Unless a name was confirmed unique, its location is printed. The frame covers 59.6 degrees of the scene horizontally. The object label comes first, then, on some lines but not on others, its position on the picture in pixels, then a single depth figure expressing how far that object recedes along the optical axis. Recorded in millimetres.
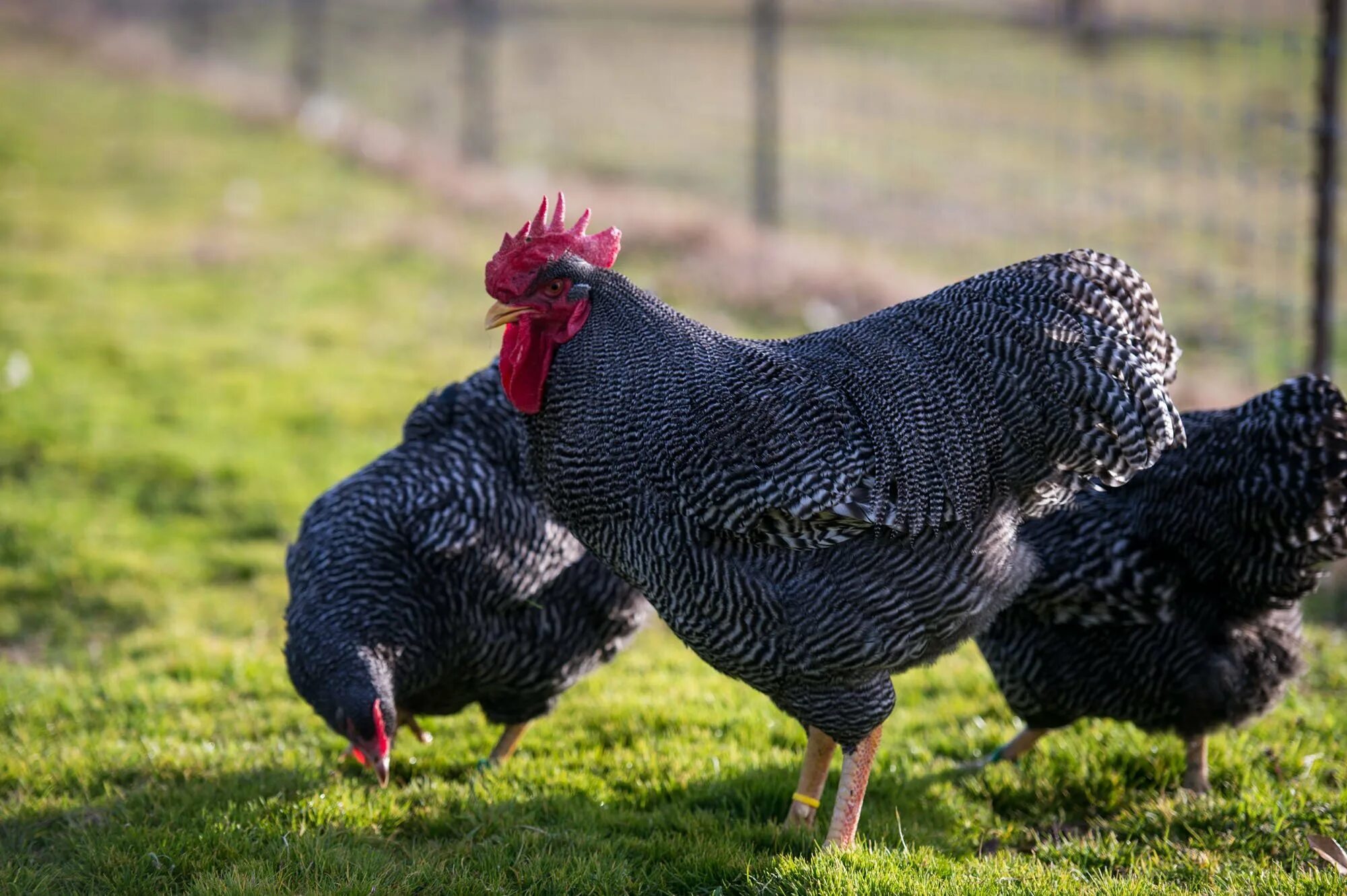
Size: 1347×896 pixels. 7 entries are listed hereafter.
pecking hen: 4887
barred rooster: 4281
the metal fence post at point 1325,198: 7621
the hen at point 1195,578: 4980
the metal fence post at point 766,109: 13758
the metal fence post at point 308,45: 22397
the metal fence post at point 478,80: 18250
